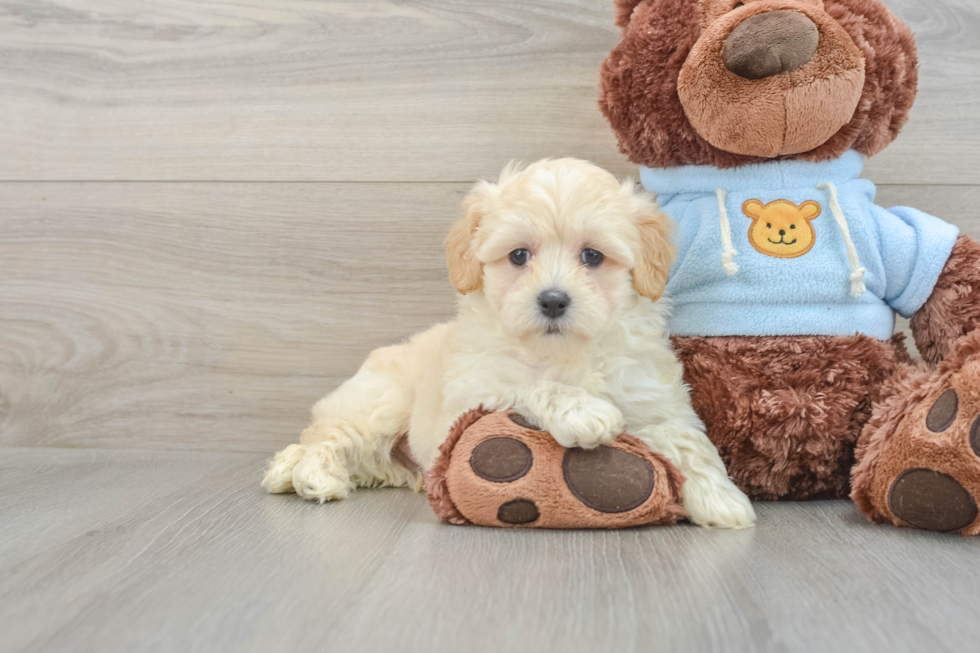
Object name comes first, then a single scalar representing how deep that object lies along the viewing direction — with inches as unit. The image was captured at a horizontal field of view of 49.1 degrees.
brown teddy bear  24.1
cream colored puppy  23.0
